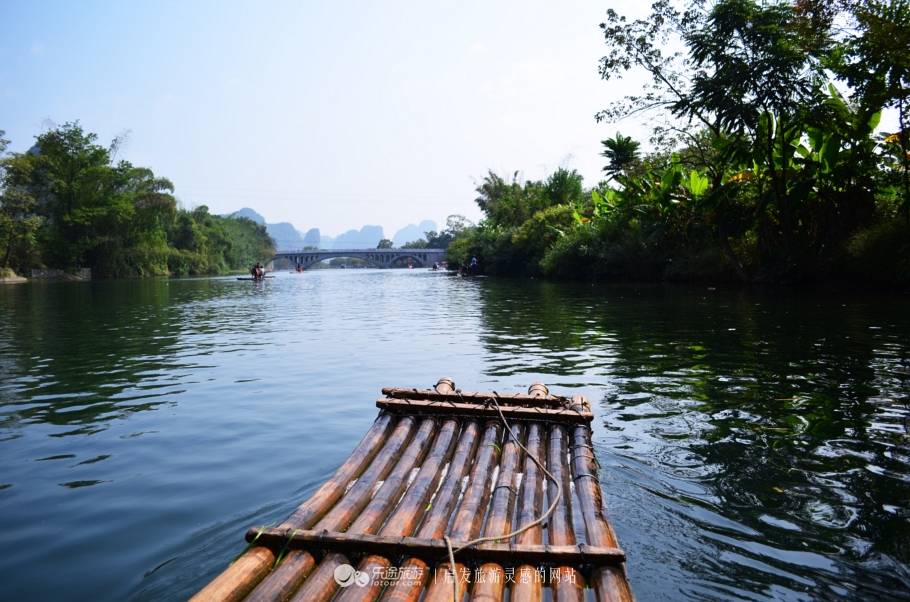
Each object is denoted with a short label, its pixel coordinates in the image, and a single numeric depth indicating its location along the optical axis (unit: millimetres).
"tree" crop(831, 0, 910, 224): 15969
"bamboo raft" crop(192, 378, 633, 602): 2873
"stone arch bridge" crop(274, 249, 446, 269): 118438
